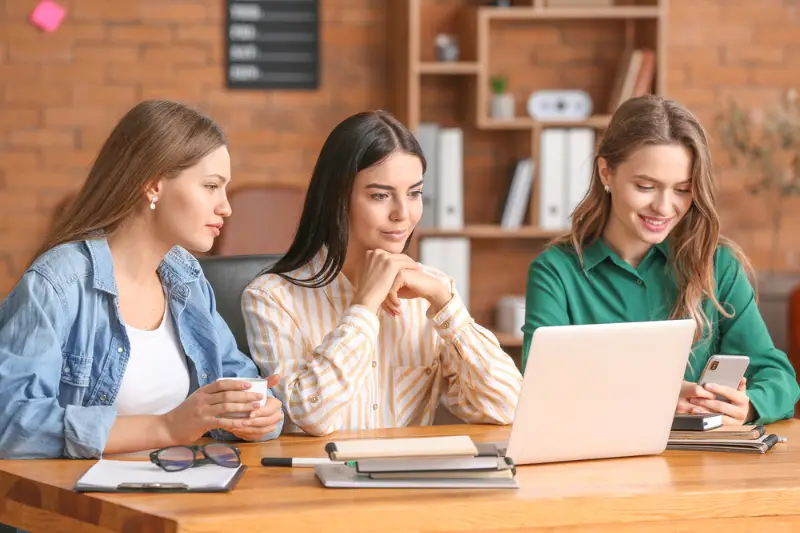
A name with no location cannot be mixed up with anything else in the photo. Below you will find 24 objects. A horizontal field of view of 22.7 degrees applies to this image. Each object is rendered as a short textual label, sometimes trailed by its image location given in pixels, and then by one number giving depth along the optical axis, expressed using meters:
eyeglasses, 2.81
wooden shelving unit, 7.88
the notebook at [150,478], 2.68
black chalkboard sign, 8.02
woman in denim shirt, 3.03
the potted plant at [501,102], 7.96
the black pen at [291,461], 2.96
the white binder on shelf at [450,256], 7.94
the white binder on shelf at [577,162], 7.90
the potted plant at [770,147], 7.94
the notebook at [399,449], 2.73
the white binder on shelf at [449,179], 7.85
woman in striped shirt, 3.55
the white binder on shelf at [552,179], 7.89
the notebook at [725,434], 3.30
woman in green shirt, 4.01
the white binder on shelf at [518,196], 7.95
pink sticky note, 7.85
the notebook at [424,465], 2.76
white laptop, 2.89
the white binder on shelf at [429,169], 7.81
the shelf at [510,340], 7.83
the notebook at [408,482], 2.75
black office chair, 4.22
